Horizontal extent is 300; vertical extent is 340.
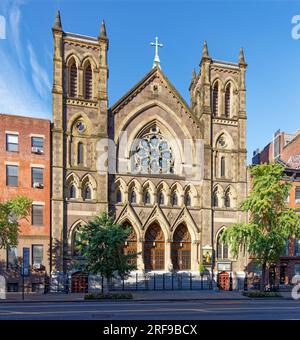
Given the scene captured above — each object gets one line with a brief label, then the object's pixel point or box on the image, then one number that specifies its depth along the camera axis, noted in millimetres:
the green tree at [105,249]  28938
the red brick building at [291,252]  41594
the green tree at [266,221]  32000
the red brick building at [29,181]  34656
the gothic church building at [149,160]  37188
